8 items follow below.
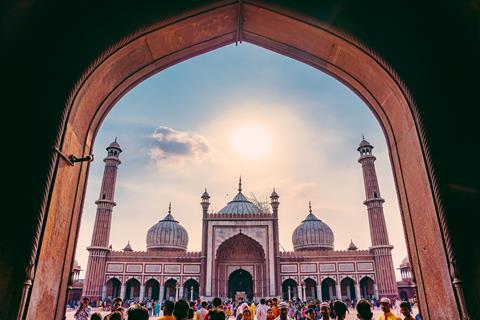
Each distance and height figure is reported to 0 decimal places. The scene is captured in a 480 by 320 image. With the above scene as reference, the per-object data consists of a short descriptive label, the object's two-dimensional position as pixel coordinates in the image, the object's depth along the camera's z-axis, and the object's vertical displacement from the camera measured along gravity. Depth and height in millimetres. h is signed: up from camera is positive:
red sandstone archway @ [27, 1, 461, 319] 3217 +2015
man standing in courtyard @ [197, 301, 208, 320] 5981 -220
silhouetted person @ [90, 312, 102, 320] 3478 -152
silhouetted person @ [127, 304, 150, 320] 2479 -88
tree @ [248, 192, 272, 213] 32947 +8393
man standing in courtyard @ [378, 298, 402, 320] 3473 -119
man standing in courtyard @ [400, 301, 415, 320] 3829 -136
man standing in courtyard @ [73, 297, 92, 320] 5988 -175
